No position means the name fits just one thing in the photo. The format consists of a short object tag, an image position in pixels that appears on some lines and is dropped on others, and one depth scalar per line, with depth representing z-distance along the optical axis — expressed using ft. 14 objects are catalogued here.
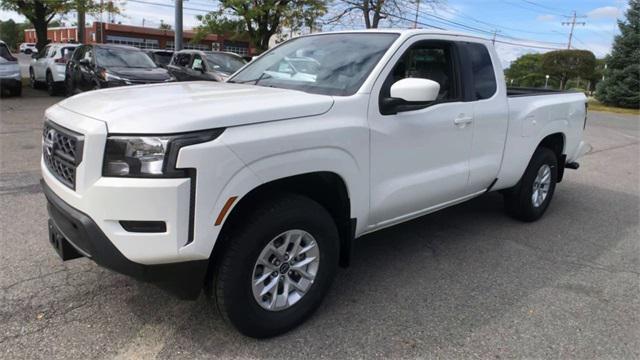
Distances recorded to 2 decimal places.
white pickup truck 8.40
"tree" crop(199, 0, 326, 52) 68.85
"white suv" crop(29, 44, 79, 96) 53.16
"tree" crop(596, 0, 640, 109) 98.53
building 204.56
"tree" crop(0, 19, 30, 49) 299.15
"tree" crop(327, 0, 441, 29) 79.10
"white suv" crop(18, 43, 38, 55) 199.35
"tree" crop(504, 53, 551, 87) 215.92
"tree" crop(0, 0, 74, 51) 58.85
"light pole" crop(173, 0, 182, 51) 61.62
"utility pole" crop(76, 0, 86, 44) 60.44
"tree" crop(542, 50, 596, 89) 182.19
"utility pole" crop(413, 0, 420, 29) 82.75
